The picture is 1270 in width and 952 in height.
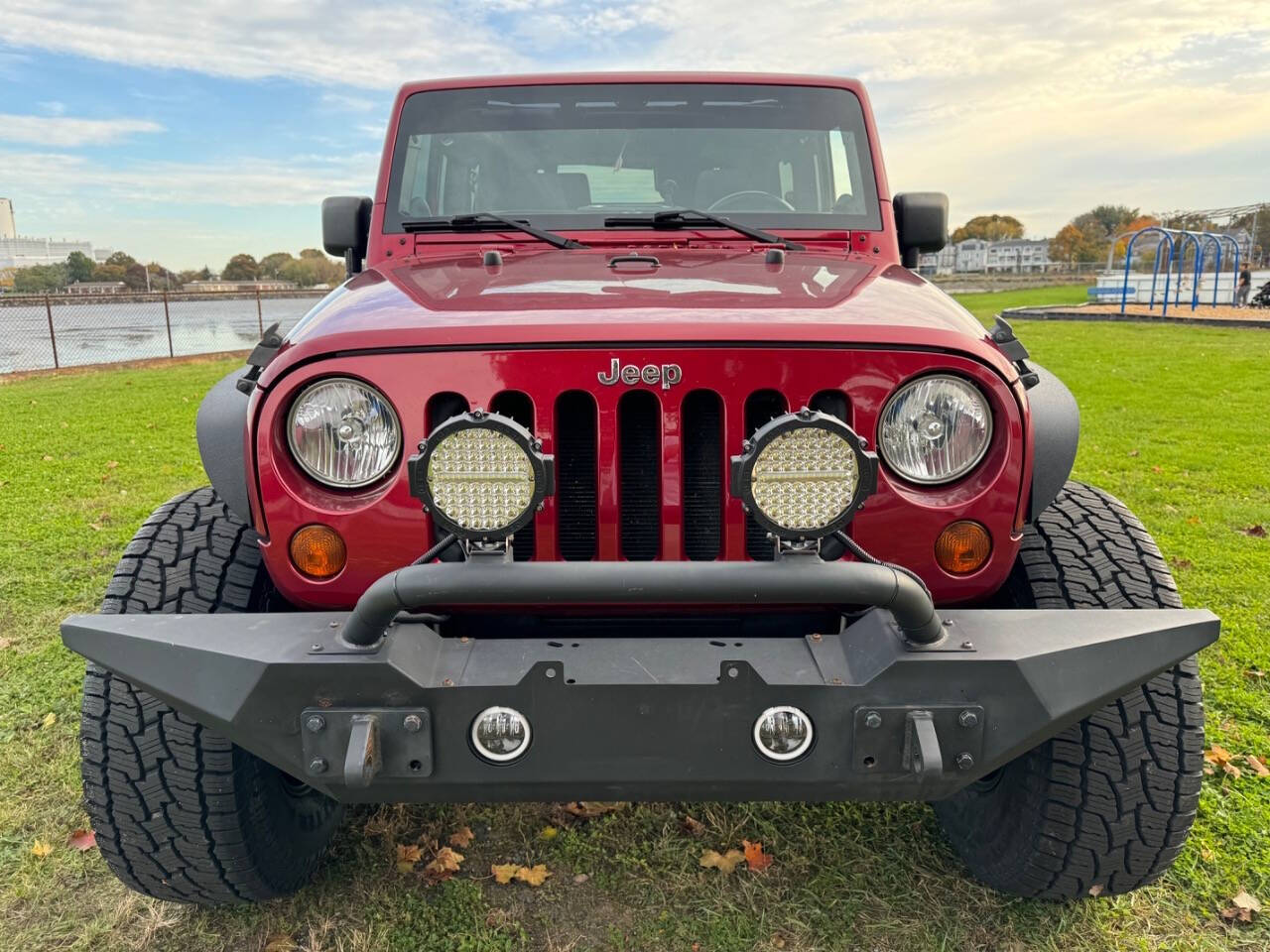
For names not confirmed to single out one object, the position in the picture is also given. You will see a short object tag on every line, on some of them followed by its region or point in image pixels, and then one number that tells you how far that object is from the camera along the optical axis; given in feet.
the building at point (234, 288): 78.18
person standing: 88.53
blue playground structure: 79.41
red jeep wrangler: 5.43
